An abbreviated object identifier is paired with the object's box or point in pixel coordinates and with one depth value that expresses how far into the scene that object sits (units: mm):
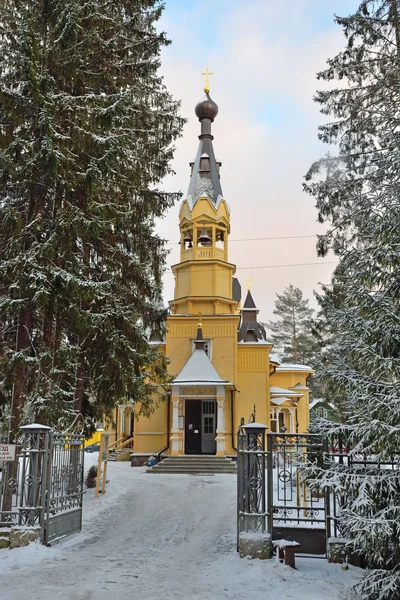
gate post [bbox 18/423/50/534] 8235
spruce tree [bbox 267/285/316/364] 49125
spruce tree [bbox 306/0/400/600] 5938
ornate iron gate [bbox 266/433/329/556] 7887
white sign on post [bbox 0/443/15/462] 8672
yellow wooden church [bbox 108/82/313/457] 23656
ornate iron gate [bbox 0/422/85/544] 8281
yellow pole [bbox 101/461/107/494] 14066
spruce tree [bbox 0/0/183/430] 9758
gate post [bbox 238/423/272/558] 7824
